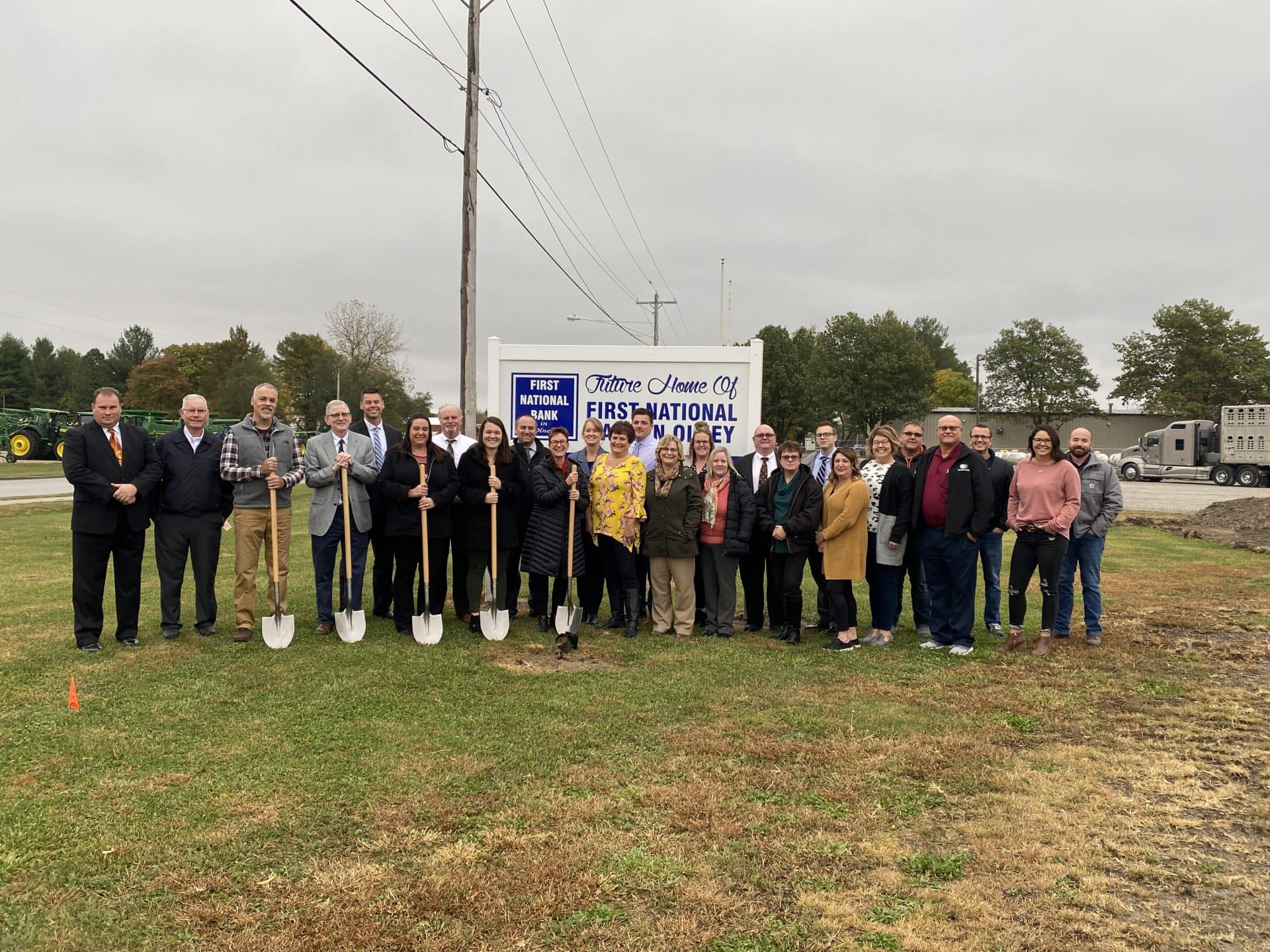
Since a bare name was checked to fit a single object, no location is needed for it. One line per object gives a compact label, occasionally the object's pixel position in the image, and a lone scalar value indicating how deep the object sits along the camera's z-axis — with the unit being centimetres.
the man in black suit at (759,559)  761
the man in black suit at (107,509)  635
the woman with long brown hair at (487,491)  730
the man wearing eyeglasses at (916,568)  745
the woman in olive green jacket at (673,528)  728
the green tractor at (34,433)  3700
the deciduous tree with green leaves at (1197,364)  4778
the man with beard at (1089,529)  711
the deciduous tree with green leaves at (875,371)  5125
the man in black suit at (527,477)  759
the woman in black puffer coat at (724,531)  722
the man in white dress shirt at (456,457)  747
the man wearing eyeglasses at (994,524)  698
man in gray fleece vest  682
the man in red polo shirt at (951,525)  668
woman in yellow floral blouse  727
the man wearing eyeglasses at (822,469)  739
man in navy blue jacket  674
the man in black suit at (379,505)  739
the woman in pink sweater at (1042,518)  666
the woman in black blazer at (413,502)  716
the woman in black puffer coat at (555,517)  724
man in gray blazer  703
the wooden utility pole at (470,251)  1157
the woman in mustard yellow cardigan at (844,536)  679
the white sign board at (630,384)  917
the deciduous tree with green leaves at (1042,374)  5222
